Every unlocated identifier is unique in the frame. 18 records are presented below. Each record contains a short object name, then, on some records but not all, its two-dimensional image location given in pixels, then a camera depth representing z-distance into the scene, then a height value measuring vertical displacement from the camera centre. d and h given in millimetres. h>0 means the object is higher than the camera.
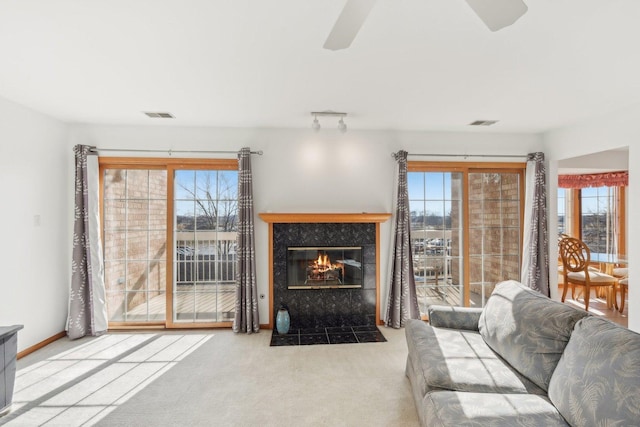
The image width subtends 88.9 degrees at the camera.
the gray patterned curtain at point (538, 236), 4148 -331
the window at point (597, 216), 6289 -127
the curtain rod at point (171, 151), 3924 +756
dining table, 4818 -803
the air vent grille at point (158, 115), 3489 +1068
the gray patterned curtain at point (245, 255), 3893 -513
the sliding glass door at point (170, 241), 4055 -353
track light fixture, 3470 +1044
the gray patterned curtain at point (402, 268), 4023 -706
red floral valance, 5879 +566
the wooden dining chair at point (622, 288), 4441 -1138
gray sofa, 1466 -934
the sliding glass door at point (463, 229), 4344 -242
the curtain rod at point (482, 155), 4244 +729
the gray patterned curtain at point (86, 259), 3729 -535
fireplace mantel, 3924 -108
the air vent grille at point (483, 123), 3795 +1040
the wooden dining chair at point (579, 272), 4574 -932
